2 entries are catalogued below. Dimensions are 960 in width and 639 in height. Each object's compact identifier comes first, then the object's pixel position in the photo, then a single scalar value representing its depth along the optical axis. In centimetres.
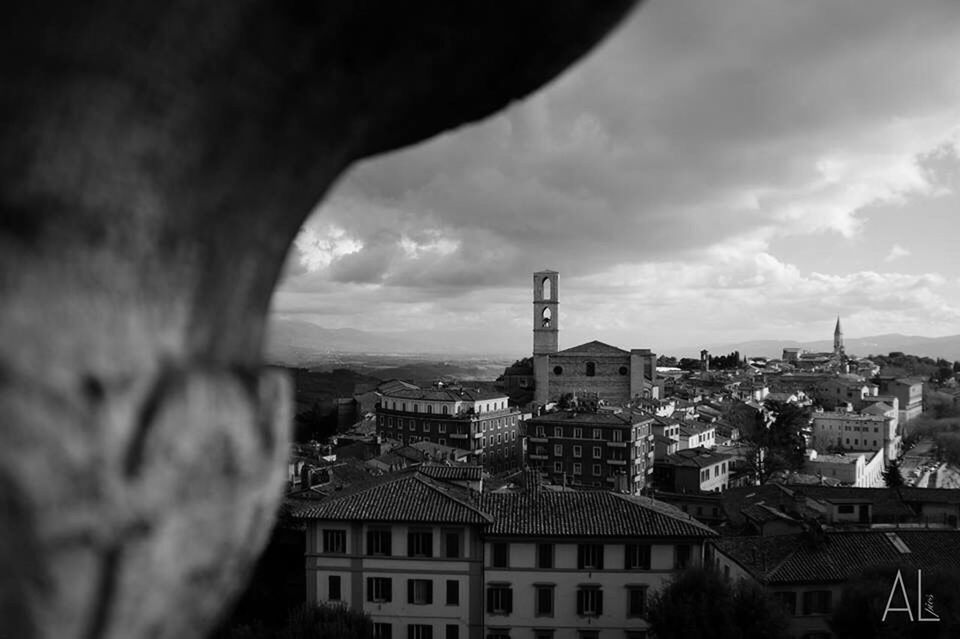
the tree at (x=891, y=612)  1650
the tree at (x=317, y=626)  1667
